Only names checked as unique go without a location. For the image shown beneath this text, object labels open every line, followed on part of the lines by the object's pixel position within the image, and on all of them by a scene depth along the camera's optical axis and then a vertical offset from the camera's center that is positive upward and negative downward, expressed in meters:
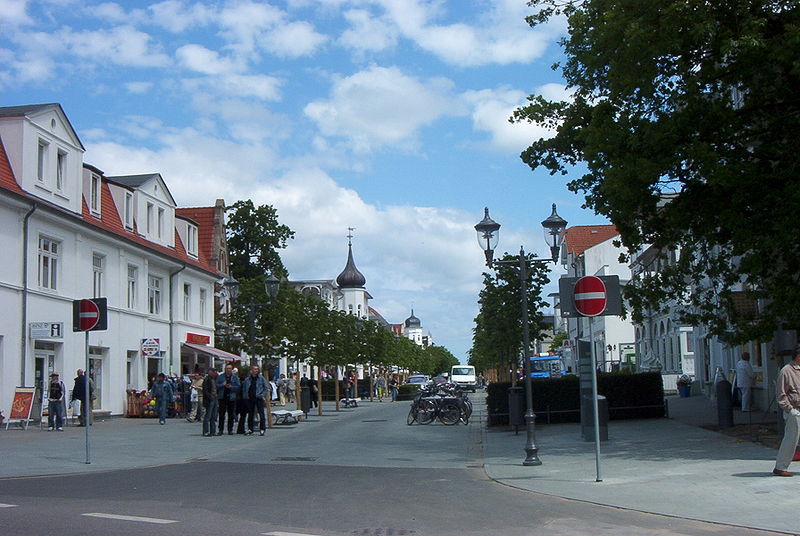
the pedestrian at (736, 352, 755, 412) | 24.55 -0.68
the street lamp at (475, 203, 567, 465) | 14.98 +2.03
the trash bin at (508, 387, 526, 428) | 22.98 -1.23
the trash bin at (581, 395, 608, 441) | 18.91 -1.31
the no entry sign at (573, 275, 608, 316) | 12.77 +0.81
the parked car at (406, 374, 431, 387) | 70.51 -1.63
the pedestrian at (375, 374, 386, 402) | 62.06 -1.79
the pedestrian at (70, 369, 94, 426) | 26.09 -0.65
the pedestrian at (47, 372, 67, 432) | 25.98 -1.00
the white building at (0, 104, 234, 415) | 27.84 +3.67
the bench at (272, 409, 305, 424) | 29.17 -1.74
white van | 79.12 -1.64
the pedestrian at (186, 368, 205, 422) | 31.16 -1.18
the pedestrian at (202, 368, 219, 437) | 23.86 -1.03
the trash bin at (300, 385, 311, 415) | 34.97 -1.39
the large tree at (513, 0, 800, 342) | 15.12 +3.88
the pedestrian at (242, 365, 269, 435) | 24.31 -0.82
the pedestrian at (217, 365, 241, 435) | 24.13 -0.75
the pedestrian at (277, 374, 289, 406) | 44.81 -1.19
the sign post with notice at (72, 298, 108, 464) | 16.38 +0.91
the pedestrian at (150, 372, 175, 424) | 30.41 -0.99
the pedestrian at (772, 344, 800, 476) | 12.05 -0.75
